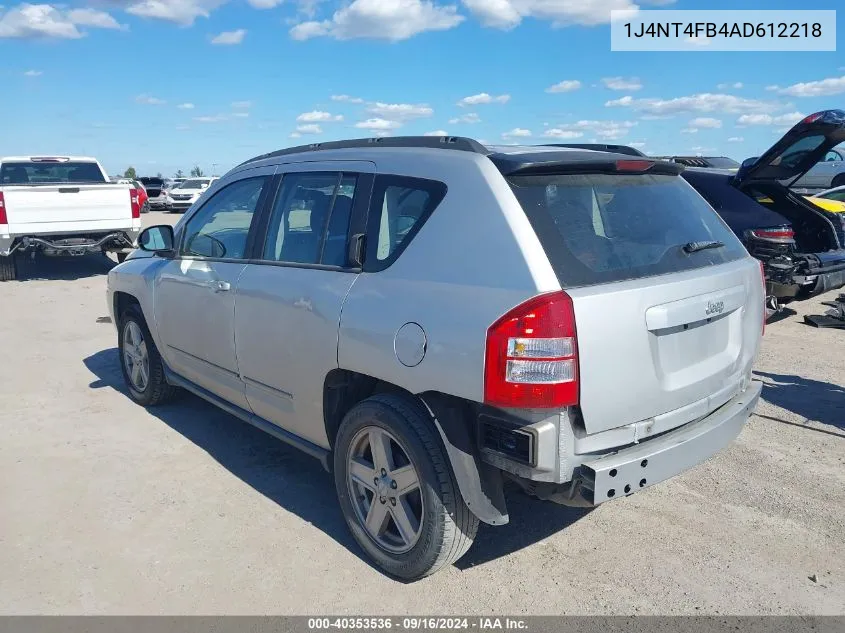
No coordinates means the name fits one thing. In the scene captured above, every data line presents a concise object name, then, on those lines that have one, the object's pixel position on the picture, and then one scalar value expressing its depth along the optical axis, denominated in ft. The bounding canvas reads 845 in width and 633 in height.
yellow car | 32.10
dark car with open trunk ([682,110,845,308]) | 23.52
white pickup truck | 38.22
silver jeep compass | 8.72
